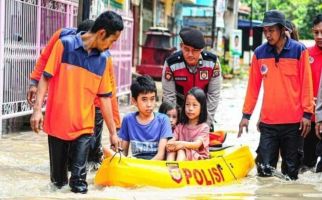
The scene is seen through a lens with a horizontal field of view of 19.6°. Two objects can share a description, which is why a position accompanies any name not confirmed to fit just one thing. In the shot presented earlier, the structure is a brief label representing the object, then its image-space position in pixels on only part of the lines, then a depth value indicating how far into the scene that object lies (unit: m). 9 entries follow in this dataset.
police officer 9.22
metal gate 12.66
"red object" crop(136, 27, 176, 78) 31.43
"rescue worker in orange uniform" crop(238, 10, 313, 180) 8.91
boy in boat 8.60
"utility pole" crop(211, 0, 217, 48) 37.95
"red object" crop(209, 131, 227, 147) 9.93
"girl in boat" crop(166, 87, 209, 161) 8.76
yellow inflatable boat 8.04
